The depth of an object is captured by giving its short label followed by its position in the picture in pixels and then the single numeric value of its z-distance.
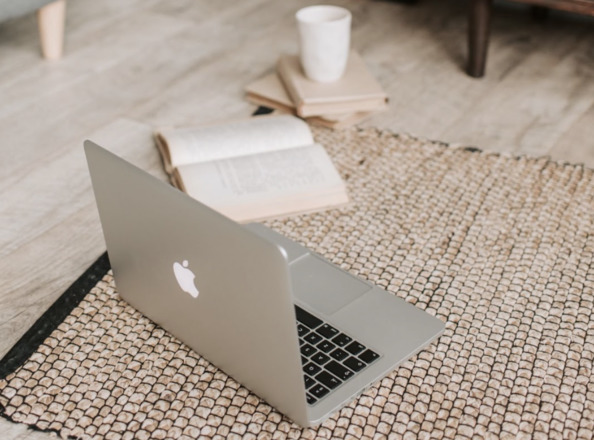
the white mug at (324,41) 1.49
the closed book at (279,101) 1.51
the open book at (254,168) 1.22
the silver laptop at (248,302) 0.75
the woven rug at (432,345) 0.87
